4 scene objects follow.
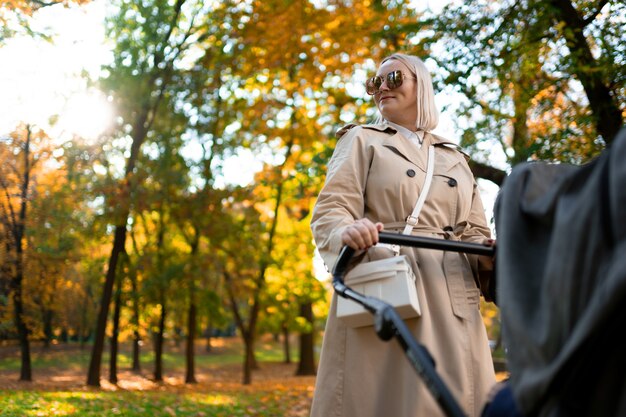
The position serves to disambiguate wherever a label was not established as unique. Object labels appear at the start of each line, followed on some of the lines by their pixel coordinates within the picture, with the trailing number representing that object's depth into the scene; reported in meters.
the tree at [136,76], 12.92
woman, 2.46
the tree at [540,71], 6.68
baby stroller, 1.22
